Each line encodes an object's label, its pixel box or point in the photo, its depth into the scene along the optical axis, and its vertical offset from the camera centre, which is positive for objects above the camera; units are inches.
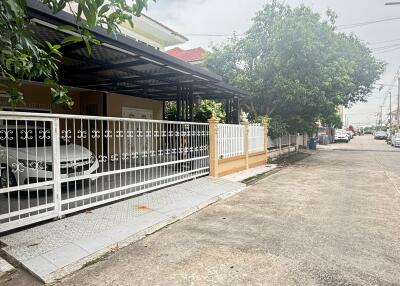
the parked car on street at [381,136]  2063.9 -35.2
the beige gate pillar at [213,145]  361.1 -14.1
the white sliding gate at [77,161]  176.9 -20.0
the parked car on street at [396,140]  1189.7 -38.5
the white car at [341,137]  1530.4 -28.4
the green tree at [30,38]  67.6 +24.5
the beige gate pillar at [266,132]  558.2 +0.3
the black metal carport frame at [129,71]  200.0 +70.3
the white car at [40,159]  182.1 -15.5
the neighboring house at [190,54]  930.0 +278.8
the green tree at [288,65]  547.5 +134.5
